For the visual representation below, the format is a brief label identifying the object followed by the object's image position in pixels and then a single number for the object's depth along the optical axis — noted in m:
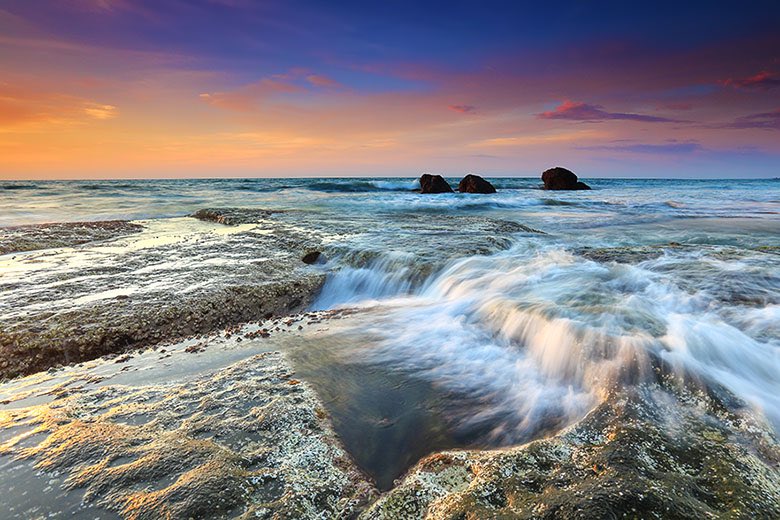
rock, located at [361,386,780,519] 1.94
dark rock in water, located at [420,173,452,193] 36.12
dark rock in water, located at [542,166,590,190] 42.75
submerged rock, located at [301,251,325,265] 8.03
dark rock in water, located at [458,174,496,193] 35.16
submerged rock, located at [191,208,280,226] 13.52
